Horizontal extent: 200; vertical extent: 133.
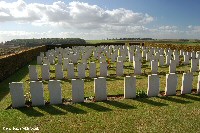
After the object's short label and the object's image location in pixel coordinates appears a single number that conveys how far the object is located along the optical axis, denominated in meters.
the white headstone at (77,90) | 5.80
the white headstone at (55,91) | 5.67
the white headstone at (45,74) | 9.14
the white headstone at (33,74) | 8.91
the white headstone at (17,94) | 5.48
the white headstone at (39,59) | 14.10
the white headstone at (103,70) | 9.31
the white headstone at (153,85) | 6.20
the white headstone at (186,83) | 6.40
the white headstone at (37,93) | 5.61
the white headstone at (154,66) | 9.76
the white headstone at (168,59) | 12.25
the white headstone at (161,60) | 11.87
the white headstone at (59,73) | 9.17
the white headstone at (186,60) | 12.49
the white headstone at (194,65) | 10.18
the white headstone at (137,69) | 9.68
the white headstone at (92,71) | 9.20
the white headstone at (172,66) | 9.94
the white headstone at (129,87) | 6.07
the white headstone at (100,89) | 5.95
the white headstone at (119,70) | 9.55
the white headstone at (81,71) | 9.05
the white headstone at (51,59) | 13.83
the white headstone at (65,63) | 11.22
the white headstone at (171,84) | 6.31
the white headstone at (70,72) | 9.12
